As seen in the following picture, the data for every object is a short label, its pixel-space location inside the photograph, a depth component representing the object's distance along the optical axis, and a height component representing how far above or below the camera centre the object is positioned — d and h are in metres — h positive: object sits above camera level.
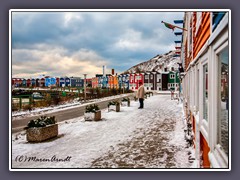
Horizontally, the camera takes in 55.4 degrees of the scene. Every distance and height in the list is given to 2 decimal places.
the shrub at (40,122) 5.88 -0.84
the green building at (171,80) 41.00 +1.84
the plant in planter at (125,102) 15.06 -0.79
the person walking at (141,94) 12.96 -0.22
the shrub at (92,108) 8.85 -0.71
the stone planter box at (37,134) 5.72 -1.10
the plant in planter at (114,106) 11.70 -0.82
